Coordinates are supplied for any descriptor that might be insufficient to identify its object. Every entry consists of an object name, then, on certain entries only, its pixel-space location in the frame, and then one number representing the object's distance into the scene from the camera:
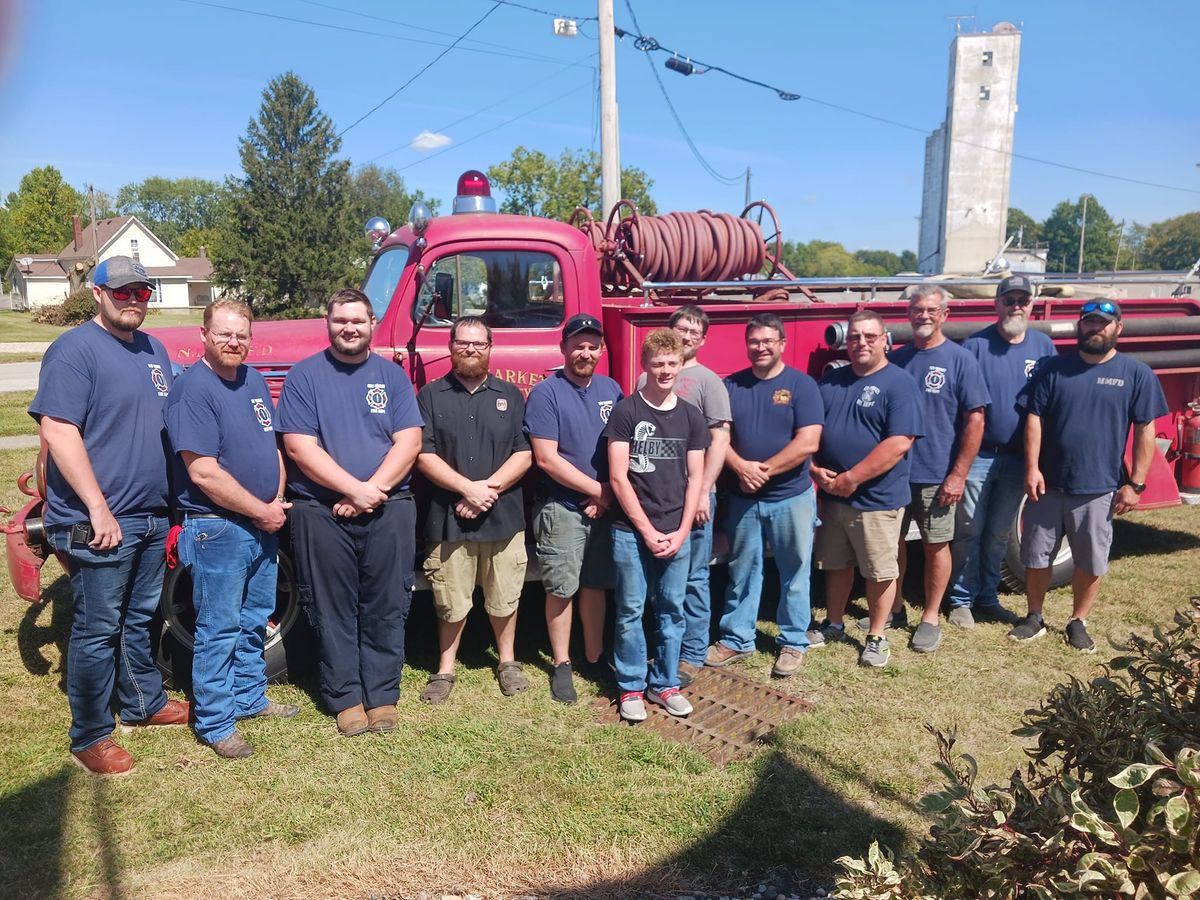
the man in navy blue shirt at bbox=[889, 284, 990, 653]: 4.57
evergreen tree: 40.47
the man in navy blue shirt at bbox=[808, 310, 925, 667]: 4.25
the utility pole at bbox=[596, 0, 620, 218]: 10.13
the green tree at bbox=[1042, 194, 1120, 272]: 97.19
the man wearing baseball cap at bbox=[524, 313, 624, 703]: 3.93
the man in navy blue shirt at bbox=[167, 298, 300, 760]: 3.39
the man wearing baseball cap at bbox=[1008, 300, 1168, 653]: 4.45
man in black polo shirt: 3.84
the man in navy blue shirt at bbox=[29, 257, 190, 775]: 3.22
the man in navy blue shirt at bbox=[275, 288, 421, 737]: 3.60
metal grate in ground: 3.72
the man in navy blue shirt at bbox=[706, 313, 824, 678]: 4.20
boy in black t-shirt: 3.76
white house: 60.06
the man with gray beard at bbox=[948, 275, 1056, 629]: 4.78
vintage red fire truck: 4.44
